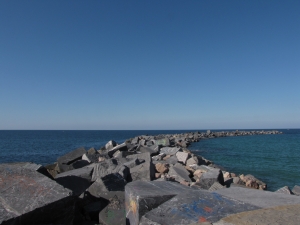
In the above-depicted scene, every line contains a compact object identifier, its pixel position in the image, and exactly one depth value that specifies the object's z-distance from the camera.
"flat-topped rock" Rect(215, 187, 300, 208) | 2.65
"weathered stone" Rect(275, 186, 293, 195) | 5.57
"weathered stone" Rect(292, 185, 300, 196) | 6.50
